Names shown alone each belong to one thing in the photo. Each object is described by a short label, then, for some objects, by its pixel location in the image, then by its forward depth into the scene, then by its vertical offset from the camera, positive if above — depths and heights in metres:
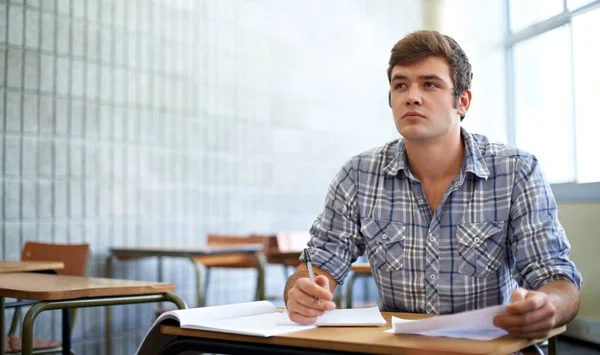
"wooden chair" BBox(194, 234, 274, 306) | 4.26 -0.33
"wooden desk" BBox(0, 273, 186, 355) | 1.67 -0.23
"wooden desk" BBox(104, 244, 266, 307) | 3.60 -0.26
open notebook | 1.10 -0.20
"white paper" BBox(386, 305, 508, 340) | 0.93 -0.18
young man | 1.47 -0.02
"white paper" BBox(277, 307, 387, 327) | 1.15 -0.20
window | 4.04 +0.80
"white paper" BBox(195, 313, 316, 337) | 1.06 -0.20
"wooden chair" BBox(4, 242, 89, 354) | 2.48 -0.22
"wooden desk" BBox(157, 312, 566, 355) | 0.92 -0.21
